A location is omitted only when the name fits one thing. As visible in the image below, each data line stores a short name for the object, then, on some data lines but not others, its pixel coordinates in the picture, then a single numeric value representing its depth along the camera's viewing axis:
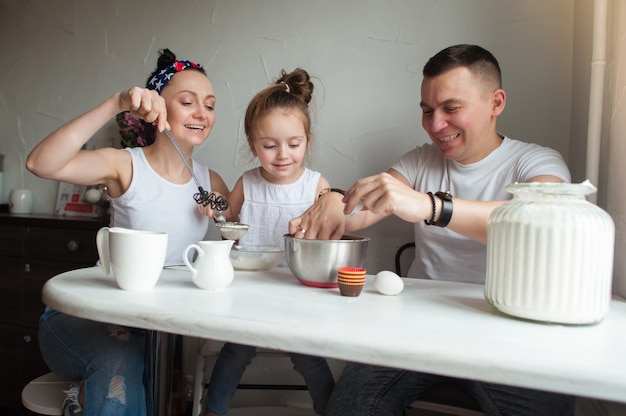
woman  1.08
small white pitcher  0.95
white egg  0.97
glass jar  0.74
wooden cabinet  2.06
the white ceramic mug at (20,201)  2.49
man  1.06
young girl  1.45
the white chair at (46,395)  1.13
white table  0.60
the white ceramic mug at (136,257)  0.91
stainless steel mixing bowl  1.01
